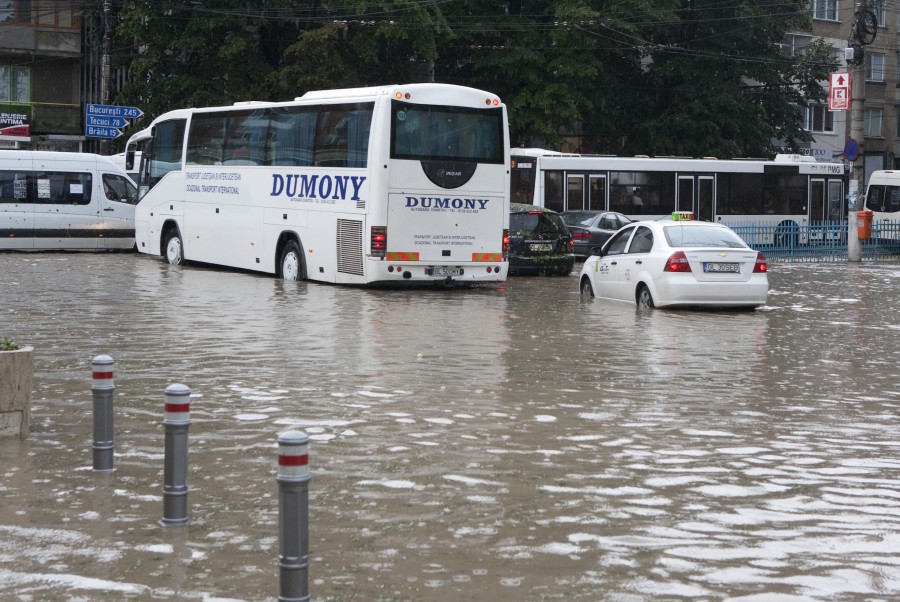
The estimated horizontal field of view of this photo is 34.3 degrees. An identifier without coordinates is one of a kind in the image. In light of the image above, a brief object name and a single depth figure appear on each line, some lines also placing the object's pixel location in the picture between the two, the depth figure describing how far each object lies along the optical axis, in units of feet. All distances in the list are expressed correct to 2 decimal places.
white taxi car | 68.85
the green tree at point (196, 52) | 147.23
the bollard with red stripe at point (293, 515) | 17.34
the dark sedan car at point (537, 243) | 100.07
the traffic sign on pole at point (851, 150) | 120.67
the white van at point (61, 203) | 117.60
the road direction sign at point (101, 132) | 131.23
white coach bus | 80.69
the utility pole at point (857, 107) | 124.67
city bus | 131.44
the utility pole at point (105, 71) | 128.01
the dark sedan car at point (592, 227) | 120.26
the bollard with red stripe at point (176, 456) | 23.13
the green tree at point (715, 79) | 171.83
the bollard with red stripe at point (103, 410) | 27.02
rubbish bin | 130.82
